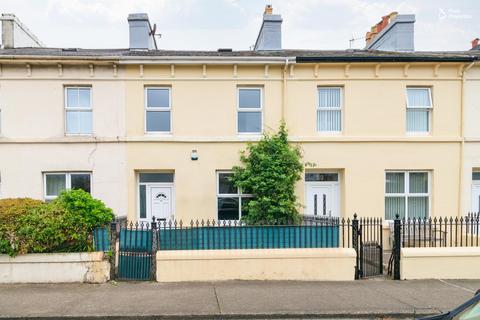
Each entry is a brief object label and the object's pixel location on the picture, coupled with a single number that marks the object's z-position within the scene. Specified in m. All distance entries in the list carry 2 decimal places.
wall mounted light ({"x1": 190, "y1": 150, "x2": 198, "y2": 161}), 10.73
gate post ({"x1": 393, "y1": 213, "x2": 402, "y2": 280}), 7.32
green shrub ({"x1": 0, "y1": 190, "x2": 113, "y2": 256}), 6.75
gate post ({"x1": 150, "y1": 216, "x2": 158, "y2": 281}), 7.07
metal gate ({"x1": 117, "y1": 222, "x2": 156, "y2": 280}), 7.09
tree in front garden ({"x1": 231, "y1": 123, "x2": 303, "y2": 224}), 9.79
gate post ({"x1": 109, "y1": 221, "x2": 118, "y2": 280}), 7.08
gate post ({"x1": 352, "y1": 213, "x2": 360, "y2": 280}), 7.34
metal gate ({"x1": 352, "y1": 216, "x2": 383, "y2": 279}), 7.42
